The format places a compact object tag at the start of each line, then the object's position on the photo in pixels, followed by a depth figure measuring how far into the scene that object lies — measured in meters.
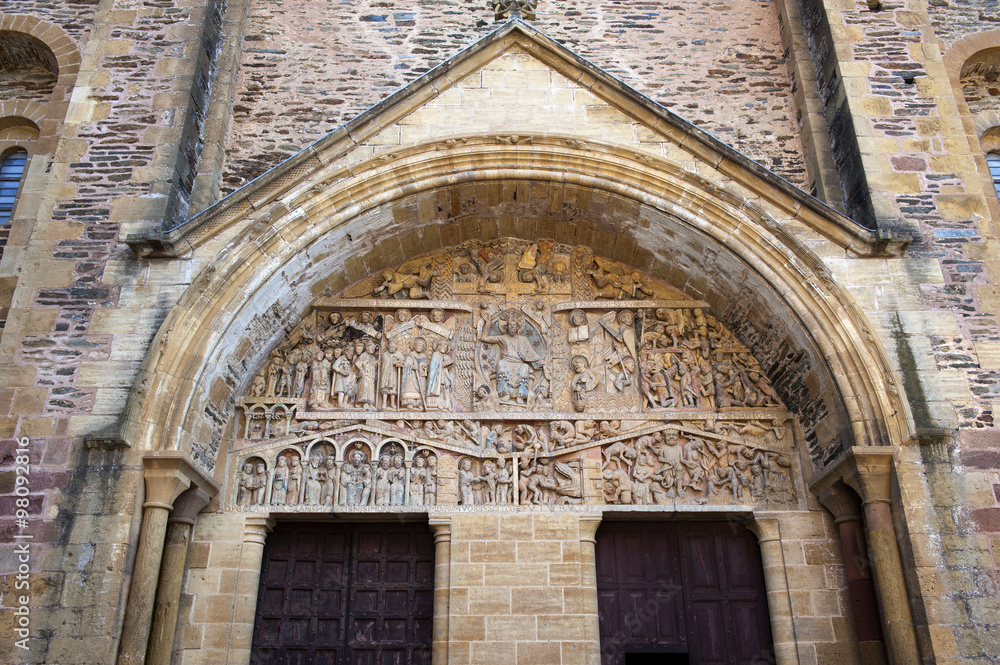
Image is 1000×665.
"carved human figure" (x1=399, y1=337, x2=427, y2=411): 7.37
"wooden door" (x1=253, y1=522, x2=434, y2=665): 6.65
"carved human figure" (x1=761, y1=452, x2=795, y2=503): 7.00
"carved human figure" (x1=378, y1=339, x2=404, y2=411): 7.38
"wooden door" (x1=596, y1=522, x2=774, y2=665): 6.70
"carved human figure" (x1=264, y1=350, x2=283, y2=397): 7.35
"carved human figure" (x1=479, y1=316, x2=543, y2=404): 7.44
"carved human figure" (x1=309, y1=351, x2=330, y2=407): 7.34
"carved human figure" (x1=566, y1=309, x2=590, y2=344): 7.75
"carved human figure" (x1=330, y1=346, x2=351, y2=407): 7.37
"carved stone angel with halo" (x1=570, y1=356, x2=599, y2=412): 7.43
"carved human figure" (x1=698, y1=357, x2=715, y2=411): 7.45
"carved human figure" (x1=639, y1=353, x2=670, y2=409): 7.43
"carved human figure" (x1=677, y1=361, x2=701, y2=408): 7.44
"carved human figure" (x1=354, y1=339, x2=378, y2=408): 7.36
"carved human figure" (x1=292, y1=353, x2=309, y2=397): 7.39
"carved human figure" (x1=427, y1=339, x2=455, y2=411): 7.39
